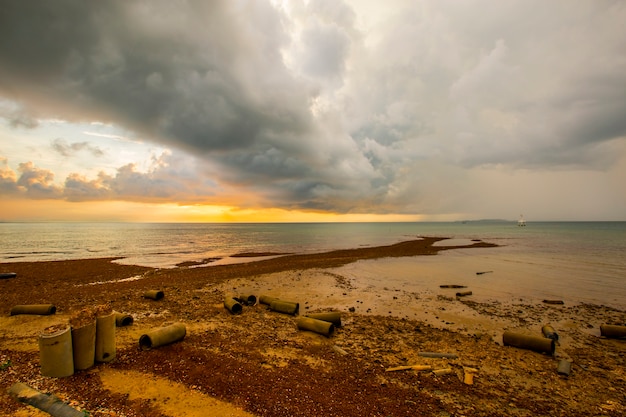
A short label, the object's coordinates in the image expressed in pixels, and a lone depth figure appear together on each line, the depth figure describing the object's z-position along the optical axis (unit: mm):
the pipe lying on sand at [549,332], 11562
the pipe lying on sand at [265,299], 15062
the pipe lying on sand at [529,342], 10070
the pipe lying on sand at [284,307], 13986
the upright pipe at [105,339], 7895
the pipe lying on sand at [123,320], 11250
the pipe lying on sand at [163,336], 9055
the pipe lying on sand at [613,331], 11709
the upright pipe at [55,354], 6906
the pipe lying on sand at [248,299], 15560
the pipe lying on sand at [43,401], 5605
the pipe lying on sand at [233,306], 13695
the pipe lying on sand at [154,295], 15941
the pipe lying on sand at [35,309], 12922
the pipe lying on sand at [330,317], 12477
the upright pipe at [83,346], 7398
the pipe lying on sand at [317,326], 11133
